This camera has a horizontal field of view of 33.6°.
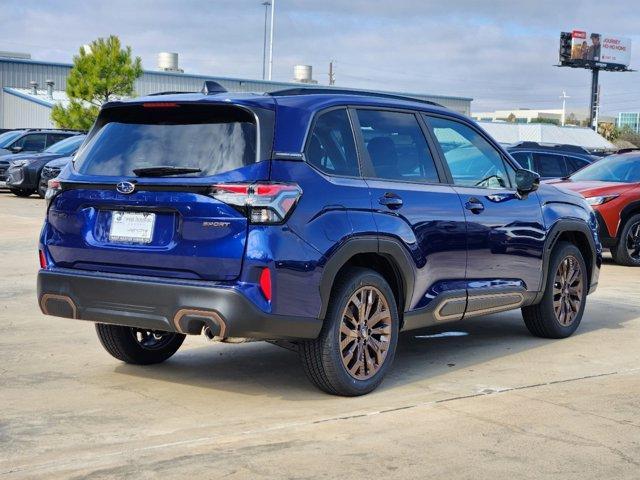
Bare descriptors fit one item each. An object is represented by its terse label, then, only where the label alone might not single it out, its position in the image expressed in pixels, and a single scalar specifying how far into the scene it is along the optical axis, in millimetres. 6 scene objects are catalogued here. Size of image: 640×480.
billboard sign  110000
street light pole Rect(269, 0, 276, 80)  71050
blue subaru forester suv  5754
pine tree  47156
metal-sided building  56969
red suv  14281
